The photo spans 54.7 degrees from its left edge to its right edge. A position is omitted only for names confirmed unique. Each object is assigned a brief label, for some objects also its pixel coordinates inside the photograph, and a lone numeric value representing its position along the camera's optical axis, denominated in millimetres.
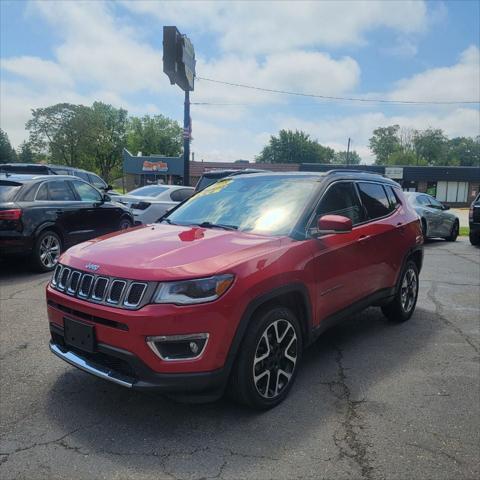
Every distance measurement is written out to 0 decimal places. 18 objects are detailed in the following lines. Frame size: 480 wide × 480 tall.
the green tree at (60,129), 66625
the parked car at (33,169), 12773
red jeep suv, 2834
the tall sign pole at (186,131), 17641
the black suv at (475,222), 13328
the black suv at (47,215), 7262
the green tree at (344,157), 140112
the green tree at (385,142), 118375
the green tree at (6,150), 85938
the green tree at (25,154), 72438
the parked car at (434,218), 13205
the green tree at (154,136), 89250
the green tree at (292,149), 98312
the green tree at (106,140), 68750
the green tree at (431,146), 113688
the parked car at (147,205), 10945
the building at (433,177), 49625
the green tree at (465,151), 124750
